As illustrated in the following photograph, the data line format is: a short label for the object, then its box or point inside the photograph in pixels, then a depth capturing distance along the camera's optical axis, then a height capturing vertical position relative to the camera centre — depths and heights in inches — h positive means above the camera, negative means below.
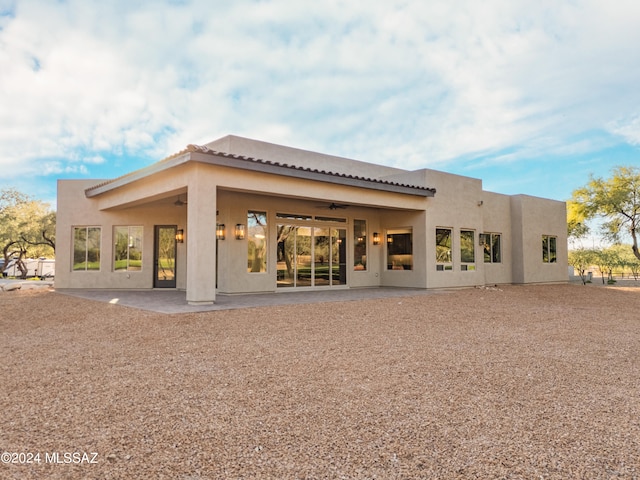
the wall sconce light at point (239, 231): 443.5 +32.6
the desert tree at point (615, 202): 844.6 +124.7
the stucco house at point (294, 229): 441.7 +40.5
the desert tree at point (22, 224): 903.7 +86.0
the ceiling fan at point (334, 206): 507.8 +70.2
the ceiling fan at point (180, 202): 471.5 +71.4
